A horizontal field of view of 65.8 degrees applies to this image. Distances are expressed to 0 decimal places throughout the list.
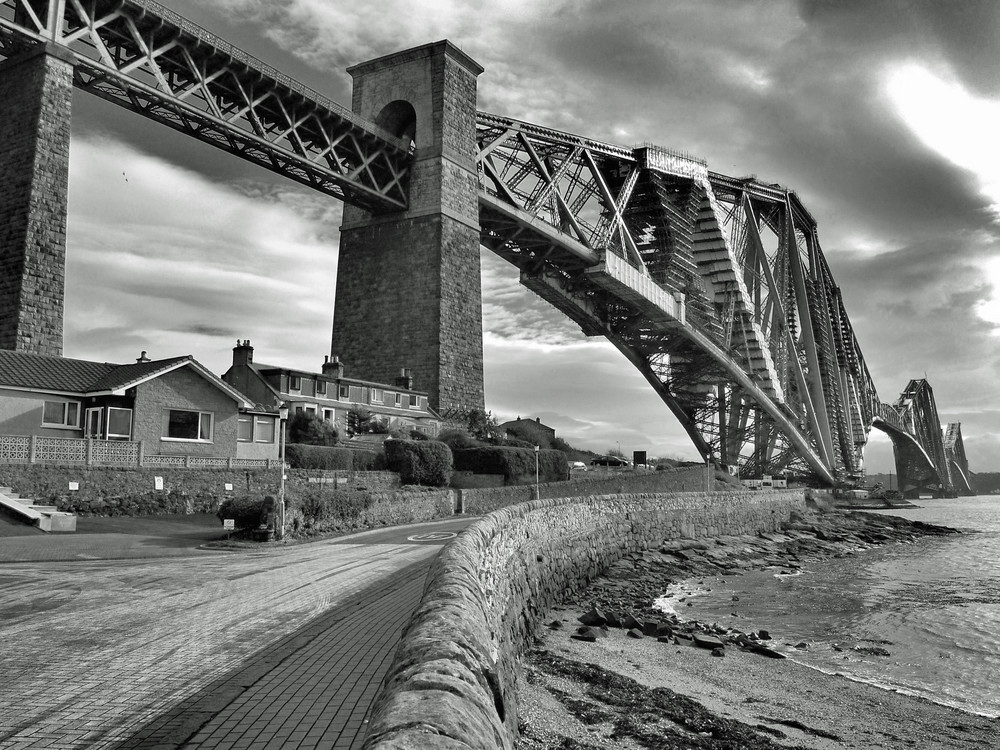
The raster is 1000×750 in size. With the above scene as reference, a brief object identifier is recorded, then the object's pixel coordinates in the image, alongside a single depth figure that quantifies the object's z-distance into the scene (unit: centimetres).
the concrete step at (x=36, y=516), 2386
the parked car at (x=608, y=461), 6736
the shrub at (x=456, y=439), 4584
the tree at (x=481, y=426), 5081
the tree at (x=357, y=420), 4941
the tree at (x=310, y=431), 4244
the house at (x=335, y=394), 4825
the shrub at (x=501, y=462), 4447
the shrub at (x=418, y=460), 3978
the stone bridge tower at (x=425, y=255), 5038
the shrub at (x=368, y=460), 3994
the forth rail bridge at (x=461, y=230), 3291
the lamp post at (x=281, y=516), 2583
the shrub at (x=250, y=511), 2578
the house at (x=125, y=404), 2944
